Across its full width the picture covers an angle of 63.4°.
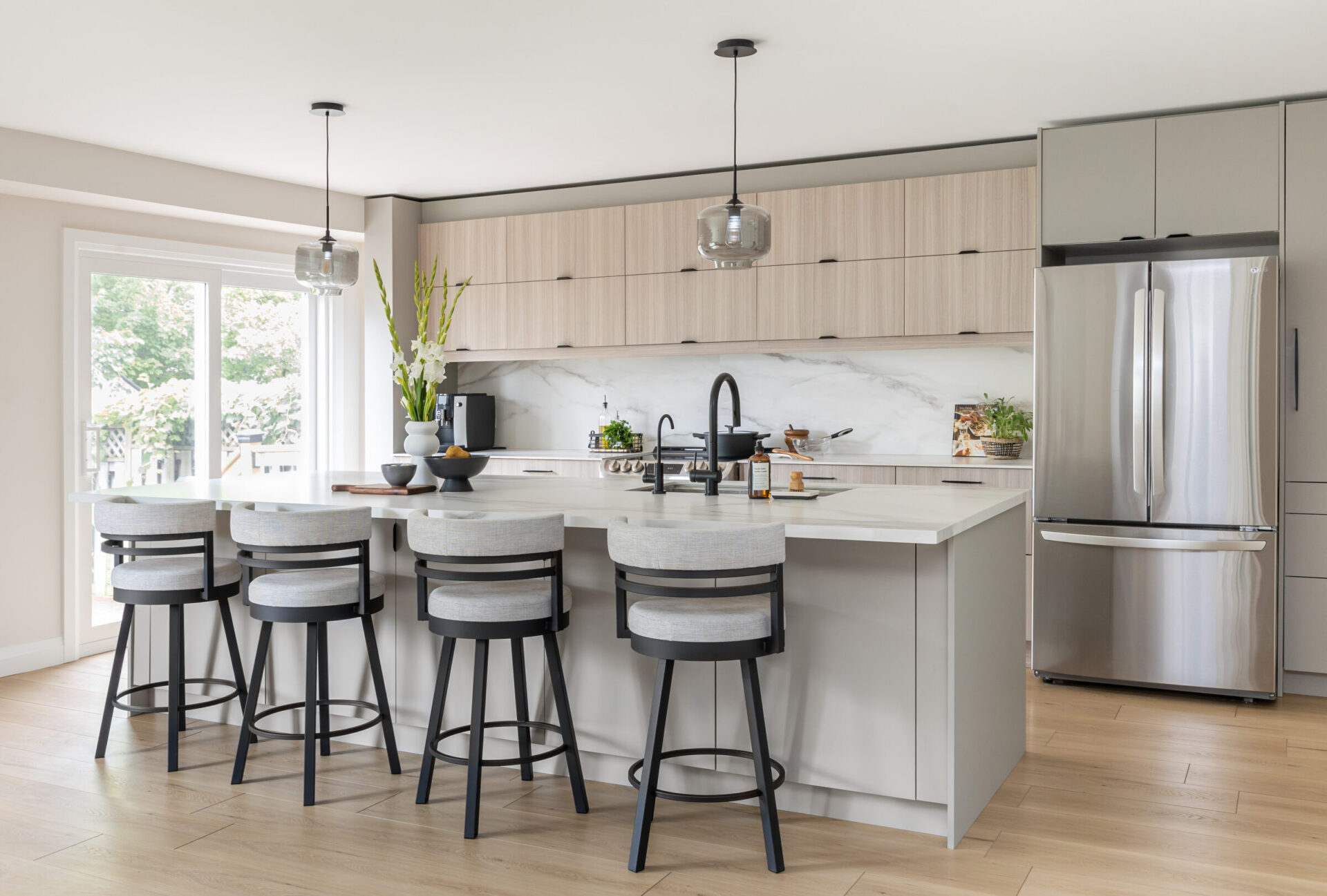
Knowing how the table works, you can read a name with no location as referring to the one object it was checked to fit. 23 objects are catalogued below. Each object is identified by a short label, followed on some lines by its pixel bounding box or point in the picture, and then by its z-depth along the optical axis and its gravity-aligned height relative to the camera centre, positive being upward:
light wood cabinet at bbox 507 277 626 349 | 5.93 +0.69
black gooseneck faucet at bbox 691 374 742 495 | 3.49 -0.04
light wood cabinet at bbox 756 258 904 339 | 5.25 +0.68
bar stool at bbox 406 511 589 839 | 2.92 -0.44
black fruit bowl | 3.82 -0.12
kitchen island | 2.90 -0.65
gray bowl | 3.87 -0.14
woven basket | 5.14 -0.05
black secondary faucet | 3.50 -0.12
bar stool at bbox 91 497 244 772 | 3.41 -0.44
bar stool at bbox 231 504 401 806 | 3.17 -0.44
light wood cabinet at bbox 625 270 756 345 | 5.59 +0.69
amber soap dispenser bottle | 3.42 -0.13
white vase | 3.93 -0.01
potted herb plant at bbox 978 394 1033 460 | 5.15 +0.03
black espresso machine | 6.34 +0.10
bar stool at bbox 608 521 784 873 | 2.65 -0.45
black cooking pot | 3.94 -0.03
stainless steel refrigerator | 4.21 -0.15
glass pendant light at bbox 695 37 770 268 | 3.44 +0.66
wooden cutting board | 3.79 -0.19
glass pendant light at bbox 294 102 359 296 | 4.10 +0.65
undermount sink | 3.73 -0.18
